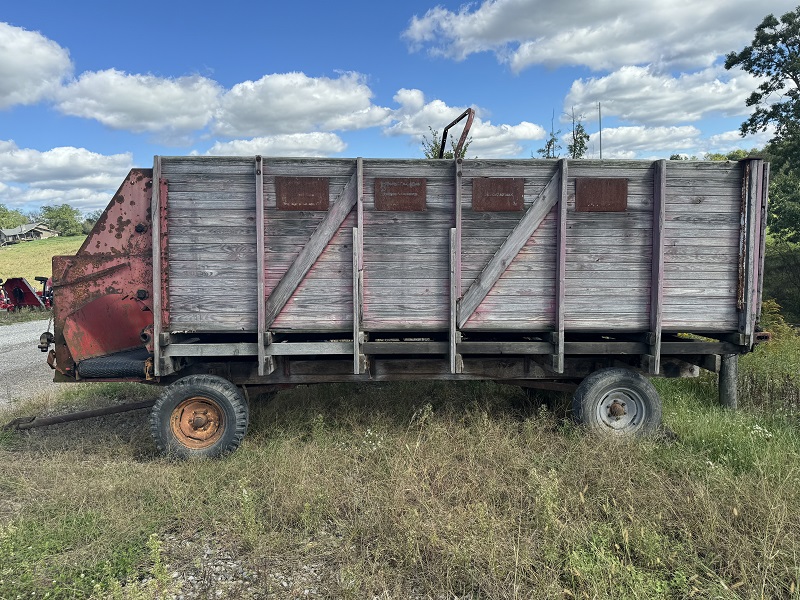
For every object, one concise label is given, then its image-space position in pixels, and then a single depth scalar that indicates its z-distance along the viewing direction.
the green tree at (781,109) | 16.09
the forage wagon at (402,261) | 4.55
